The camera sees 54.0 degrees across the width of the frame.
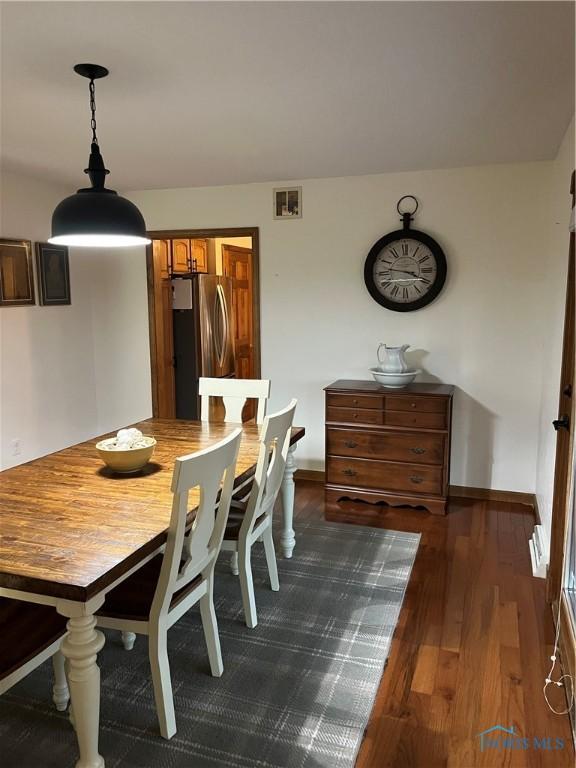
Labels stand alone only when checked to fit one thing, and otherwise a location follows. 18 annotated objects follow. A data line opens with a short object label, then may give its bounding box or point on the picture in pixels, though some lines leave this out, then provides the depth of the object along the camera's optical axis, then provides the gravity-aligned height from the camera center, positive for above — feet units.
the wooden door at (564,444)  7.97 -1.82
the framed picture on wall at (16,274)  13.16 +1.10
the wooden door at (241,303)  21.50 +0.61
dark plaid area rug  6.14 -4.62
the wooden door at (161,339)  16.34 -0.59
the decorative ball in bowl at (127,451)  7.64 -1.78
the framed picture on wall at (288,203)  14.38 +2.96
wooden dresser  12.66 -2.91
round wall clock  13.39 +1.19
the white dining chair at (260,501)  8.04 -2.71
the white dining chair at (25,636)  5.36 -3.18
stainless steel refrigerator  18.15 -0.51
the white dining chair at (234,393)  11.35 -1.49
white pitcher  13.20 -1.00
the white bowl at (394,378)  13.10 -1.38
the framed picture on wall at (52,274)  14.33 +1.20
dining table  5.11 -2.22
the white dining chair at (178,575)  5.96 -2.97
